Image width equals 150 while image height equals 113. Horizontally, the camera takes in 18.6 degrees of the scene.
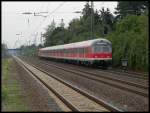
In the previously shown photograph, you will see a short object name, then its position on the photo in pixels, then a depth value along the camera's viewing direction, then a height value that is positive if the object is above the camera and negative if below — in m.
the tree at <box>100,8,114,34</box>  84.49 +5.49
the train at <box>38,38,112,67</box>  43.38 -0.59
